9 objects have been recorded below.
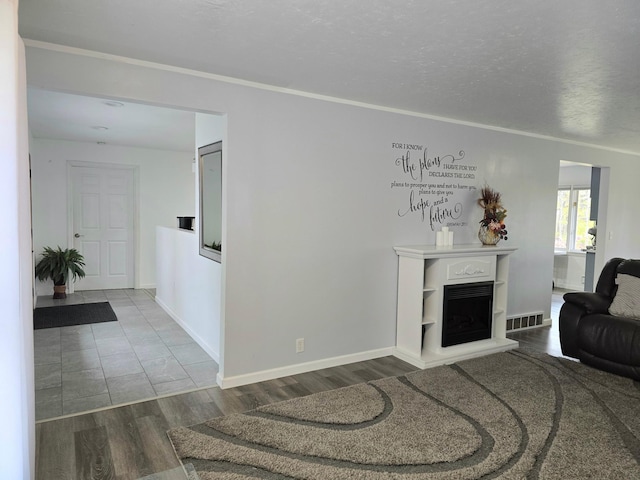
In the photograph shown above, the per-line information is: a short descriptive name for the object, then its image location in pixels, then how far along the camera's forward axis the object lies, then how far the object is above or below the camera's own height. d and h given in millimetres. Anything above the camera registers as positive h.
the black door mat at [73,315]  4875 -1355
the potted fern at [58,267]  6195 -922
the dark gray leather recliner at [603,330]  3316 -912
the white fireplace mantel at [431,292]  3777 -707
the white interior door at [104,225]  6797 -324
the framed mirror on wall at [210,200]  3756 +74
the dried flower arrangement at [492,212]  4305 +38
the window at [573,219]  7727 -23
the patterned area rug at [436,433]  2174 -1292
